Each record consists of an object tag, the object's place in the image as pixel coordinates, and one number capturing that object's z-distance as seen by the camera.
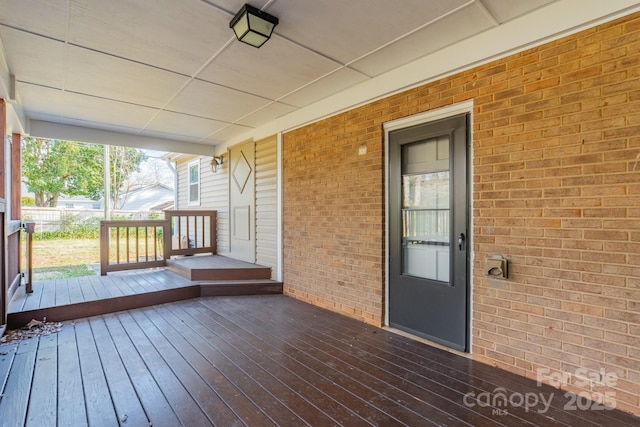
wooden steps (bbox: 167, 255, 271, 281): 4.91
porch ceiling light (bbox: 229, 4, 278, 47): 2.18
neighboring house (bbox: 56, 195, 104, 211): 16.50
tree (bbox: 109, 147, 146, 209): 16.64
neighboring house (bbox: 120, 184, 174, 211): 18.44
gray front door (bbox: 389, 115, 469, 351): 2.76
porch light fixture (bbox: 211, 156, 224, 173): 6.63
